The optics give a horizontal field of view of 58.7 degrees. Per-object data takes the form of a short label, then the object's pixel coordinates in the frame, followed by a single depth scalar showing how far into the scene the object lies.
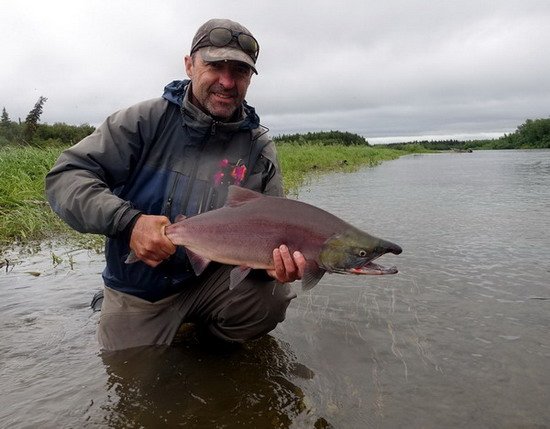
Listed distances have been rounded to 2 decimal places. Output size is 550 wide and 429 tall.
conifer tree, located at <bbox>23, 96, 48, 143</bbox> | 30.14
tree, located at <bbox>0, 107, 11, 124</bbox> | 41.33
